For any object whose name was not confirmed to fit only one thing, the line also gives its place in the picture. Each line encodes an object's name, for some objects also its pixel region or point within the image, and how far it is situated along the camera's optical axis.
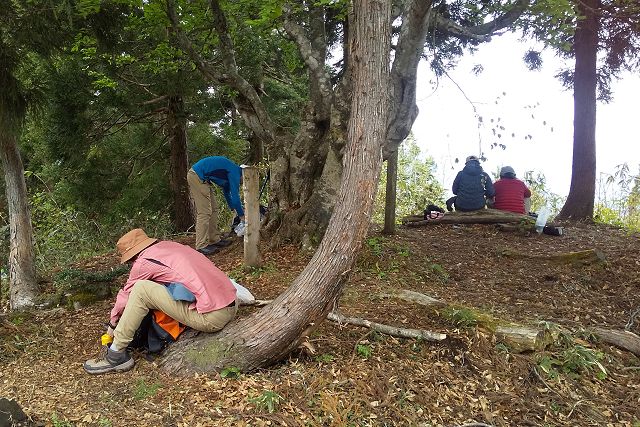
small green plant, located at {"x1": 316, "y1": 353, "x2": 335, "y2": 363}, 3.87
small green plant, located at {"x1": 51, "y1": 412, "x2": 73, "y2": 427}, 3.17
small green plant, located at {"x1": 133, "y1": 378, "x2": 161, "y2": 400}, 3.49
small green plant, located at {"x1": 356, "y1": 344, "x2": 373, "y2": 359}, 3.97
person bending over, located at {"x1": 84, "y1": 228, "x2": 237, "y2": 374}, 3.82
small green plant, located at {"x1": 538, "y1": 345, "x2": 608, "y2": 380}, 4.07
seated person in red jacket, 9.12
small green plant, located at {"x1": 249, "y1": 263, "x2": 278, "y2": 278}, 5.97
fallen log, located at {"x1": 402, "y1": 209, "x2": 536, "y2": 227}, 8.76
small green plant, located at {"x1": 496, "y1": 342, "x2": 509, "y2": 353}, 4.20
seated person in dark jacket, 9.03
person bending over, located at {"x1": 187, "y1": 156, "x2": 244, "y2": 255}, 7.19
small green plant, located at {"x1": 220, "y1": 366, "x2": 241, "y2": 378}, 3.63
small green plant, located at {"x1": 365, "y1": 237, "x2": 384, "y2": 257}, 6.64
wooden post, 5.79
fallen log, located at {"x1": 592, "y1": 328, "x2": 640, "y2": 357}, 4.48
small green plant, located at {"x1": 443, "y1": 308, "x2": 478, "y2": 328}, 4.48
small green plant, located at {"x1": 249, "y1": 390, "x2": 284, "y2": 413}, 3.26
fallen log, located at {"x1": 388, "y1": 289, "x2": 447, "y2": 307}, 5.04
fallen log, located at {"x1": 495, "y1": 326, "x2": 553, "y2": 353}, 4.25
